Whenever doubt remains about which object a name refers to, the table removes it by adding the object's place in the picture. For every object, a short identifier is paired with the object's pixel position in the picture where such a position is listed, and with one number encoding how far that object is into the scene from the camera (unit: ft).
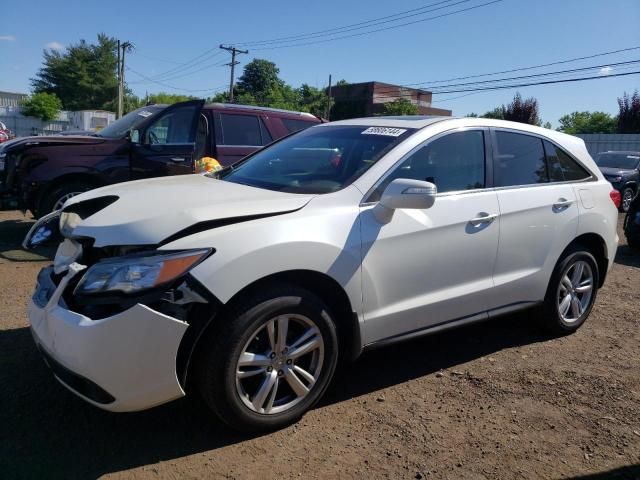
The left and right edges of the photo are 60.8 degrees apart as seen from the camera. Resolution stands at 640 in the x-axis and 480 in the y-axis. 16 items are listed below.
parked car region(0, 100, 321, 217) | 23.07
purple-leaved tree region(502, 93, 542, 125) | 141.59
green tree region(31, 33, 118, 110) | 231.71
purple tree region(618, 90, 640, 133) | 114.83
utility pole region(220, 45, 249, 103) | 167.53
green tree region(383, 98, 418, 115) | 180.65
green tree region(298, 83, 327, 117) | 235.40
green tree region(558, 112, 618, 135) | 193.68
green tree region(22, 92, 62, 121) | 145.04
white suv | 8.36
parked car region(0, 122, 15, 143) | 62.79
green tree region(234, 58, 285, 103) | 335.26
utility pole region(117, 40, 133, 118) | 155.78
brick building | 218.38
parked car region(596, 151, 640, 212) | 46.68
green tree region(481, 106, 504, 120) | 198.68
